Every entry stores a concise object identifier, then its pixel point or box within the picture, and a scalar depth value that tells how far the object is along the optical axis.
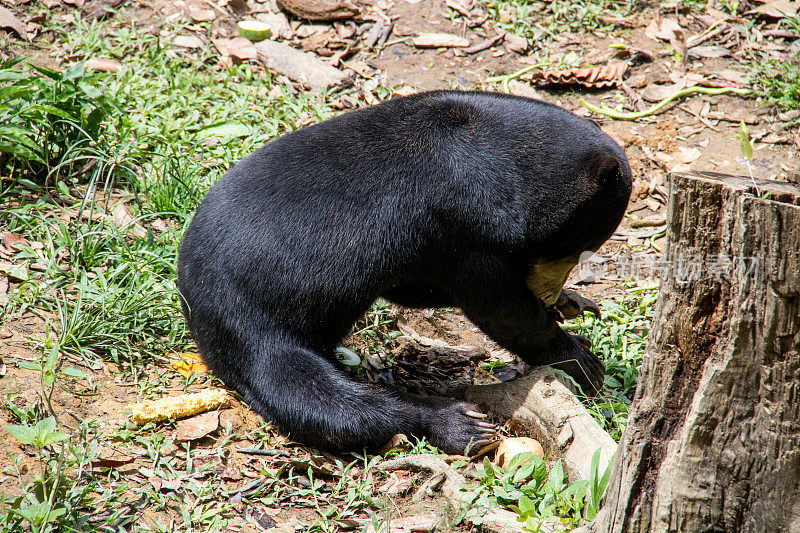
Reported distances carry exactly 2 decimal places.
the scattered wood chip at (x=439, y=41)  15.04
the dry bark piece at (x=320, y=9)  15.14
